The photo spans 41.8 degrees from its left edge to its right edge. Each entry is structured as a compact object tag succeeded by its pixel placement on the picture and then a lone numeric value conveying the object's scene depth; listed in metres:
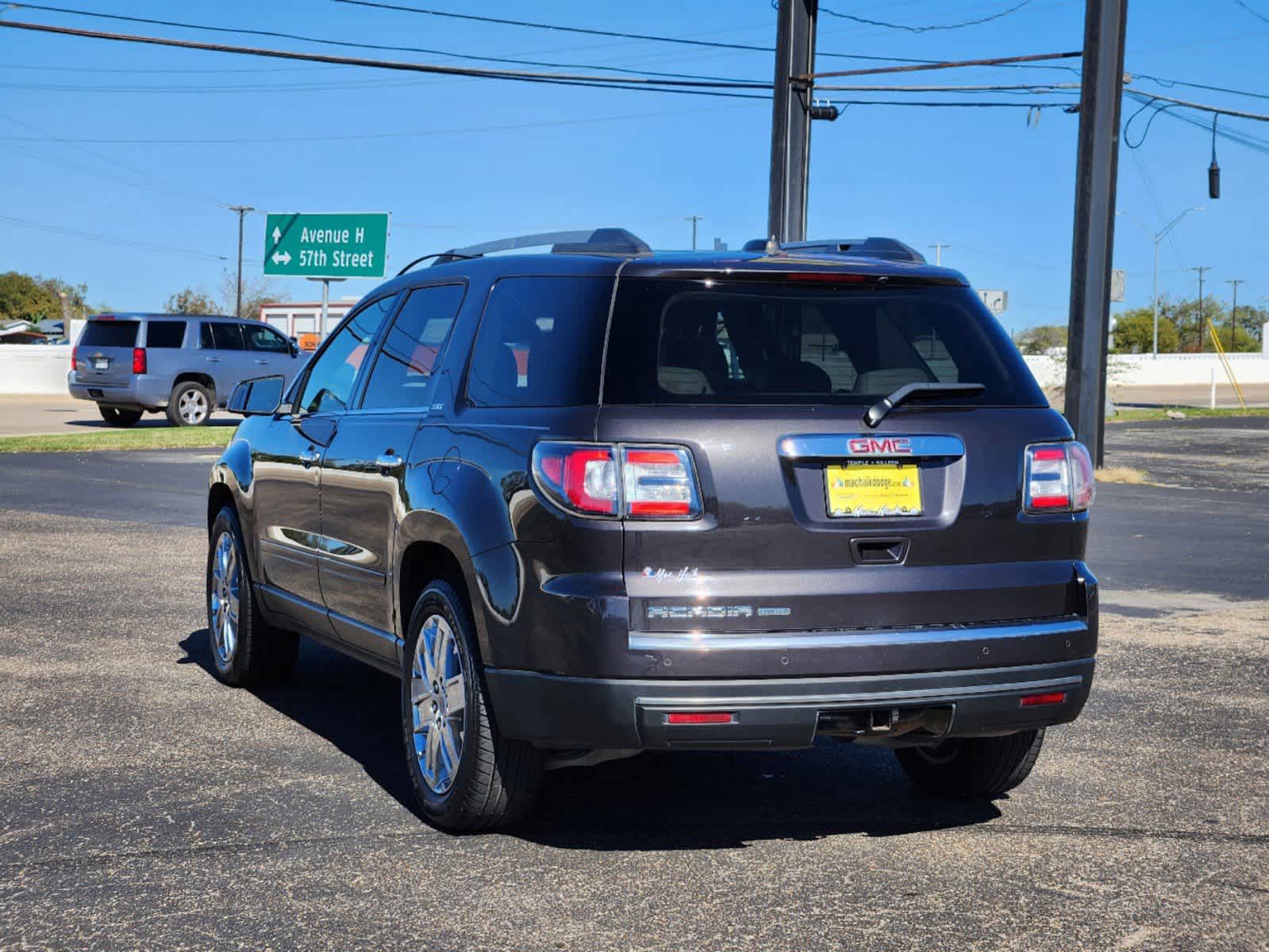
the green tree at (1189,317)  147.81
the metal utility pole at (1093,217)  21.16
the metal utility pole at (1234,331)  134.41
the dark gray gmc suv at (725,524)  4.53
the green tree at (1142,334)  136.75
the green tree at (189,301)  122.75
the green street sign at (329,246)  41.22
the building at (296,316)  84.94
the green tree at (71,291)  149.62
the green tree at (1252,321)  159.62
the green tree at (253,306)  112.63
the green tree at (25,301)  145.38
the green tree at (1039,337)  107.88
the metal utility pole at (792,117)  20.55
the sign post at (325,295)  34.89
